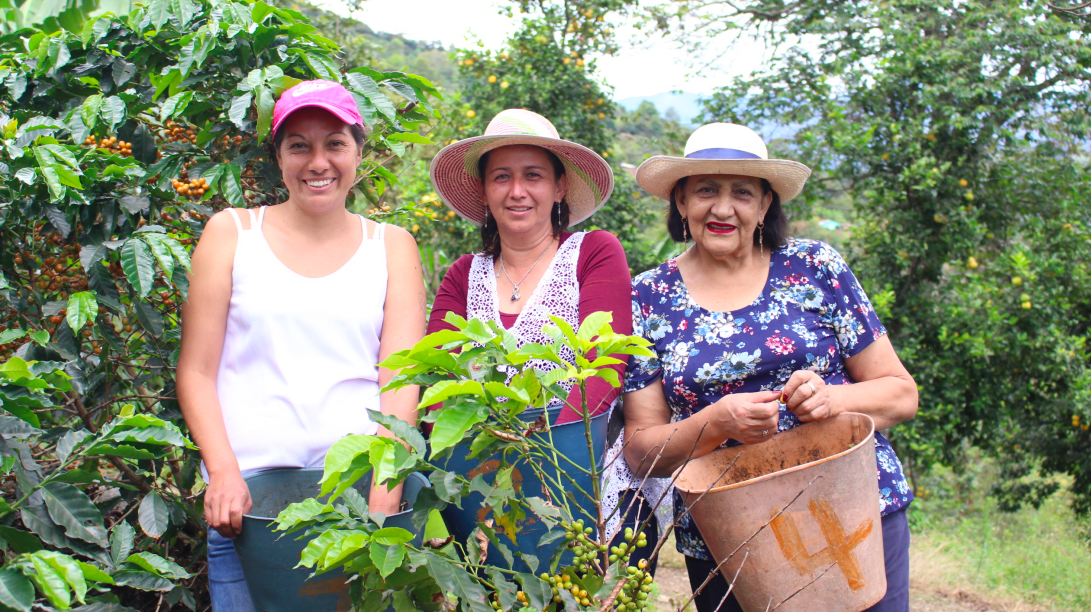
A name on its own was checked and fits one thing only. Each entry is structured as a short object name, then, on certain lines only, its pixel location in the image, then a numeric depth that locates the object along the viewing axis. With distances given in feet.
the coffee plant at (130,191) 5.49
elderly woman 6.05
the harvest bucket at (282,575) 4.82
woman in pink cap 5.70
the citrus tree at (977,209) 17.62
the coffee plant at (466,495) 3.67
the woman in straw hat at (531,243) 6.44
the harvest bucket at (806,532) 4.87
